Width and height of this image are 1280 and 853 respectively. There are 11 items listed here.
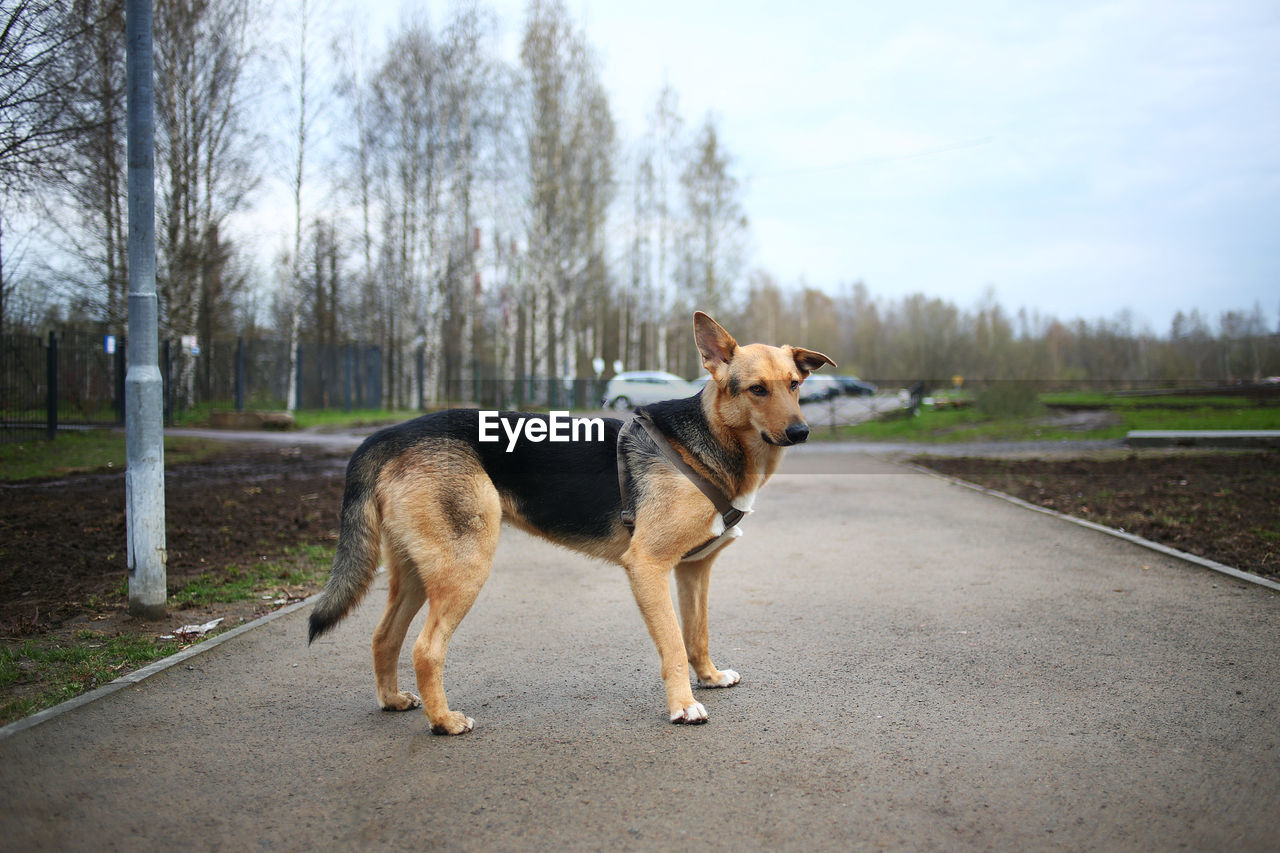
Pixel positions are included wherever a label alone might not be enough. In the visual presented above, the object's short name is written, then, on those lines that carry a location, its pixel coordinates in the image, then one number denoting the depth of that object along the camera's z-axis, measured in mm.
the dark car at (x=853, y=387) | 62069
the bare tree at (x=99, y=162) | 9344
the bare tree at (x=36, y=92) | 7816
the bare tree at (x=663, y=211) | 43594
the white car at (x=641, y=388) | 33219
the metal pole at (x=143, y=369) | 5297
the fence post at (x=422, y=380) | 31422
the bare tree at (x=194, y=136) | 21859
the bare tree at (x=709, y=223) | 44906
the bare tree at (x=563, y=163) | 33500
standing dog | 3719
